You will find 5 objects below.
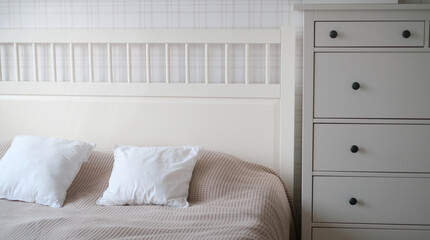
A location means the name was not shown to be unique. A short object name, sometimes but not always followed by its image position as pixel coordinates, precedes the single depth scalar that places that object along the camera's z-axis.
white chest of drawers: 2.07
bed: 2.15
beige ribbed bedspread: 1.59
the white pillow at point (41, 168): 2.00
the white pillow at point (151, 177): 1.96
